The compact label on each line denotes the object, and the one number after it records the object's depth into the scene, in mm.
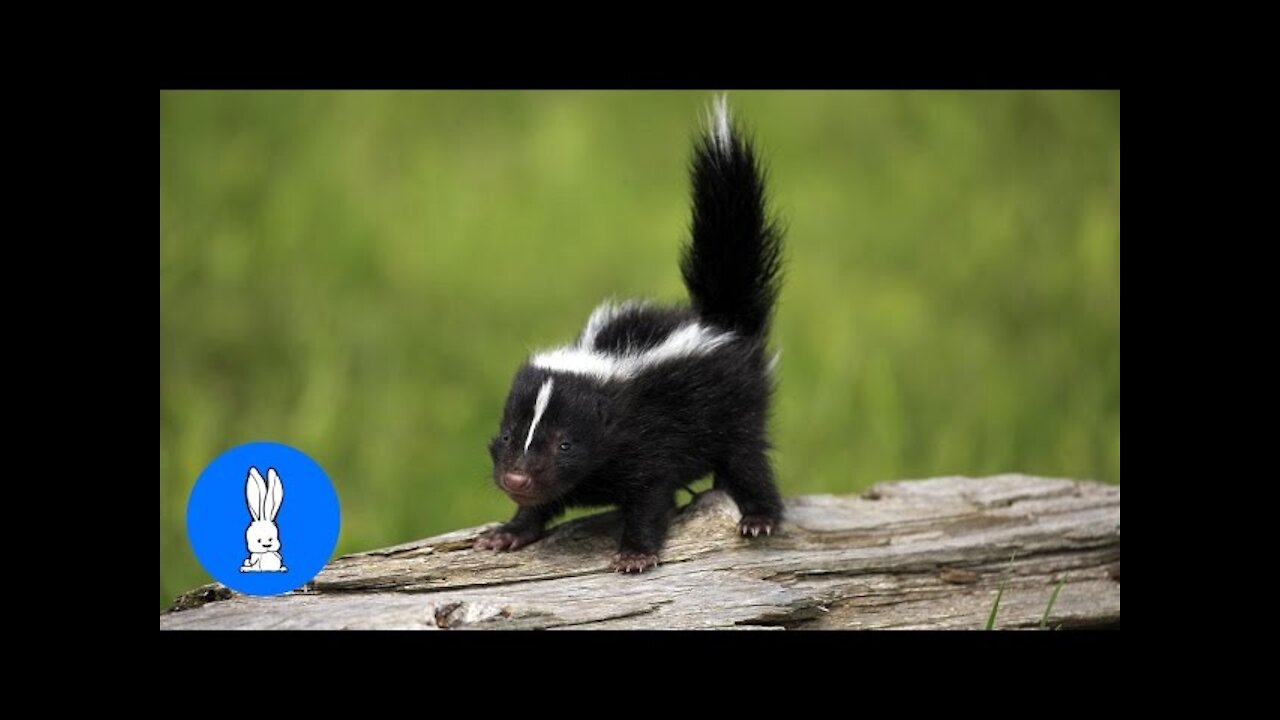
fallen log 4495
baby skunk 4875
